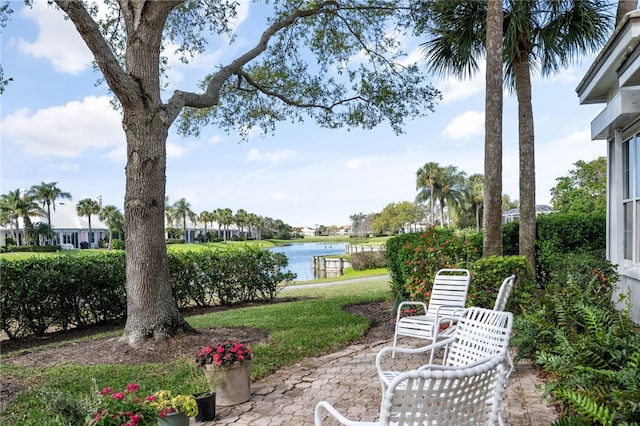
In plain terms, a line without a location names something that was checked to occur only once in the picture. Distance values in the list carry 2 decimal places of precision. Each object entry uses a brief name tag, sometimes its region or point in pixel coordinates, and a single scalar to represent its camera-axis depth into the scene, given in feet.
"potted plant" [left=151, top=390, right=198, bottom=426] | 10.32
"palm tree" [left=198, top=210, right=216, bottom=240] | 287.83
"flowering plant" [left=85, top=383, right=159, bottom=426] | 8.05
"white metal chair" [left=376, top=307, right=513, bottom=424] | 9.59
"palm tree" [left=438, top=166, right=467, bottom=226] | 200.44
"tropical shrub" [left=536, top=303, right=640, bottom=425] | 8.25
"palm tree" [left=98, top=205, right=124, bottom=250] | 200.44
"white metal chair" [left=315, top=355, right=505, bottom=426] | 5.86
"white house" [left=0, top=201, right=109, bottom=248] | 186.03
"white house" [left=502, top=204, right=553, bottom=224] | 132.30
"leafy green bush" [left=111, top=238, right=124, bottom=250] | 166.70
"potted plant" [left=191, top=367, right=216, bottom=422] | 11.90
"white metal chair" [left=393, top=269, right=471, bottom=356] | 17.07
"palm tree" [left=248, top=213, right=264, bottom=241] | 308.40
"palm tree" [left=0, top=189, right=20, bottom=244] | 171.32
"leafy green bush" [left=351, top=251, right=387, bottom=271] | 85.51
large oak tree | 32.73
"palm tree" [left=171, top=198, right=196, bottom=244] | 279.69
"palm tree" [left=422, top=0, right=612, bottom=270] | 30.94
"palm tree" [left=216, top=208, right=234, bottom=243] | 289.74
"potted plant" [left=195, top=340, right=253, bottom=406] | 12.95
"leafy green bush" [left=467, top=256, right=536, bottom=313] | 20.47
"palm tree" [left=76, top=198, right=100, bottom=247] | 192.65
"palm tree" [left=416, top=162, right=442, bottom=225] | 195.72
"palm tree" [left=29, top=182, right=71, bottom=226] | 189.67
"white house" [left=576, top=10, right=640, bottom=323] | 16.61
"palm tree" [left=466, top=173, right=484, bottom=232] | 207.92
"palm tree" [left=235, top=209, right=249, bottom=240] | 299.99
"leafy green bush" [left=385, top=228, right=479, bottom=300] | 23.99
